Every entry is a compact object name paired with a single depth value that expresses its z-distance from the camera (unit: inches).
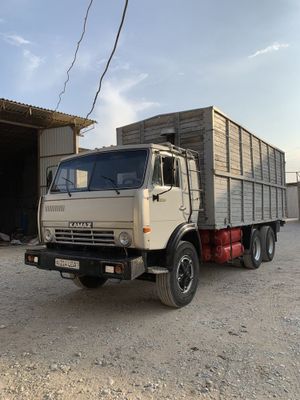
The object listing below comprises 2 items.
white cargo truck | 193.9
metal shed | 613.2
